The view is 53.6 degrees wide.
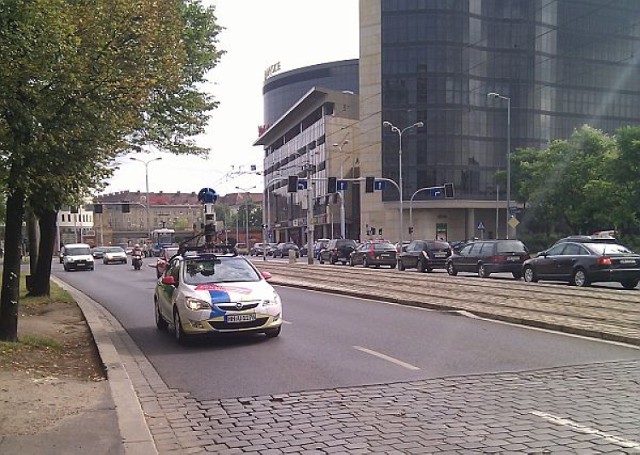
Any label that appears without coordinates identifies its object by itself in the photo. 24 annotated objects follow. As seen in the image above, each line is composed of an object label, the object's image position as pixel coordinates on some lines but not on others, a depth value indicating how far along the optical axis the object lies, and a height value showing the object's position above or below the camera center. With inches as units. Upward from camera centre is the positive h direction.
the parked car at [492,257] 974.4 -36.4
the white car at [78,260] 1612.9 -61.4
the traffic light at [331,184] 1615.4 +130.6
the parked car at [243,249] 3093.0 -69.8
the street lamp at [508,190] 1925.1 +134.8
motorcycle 1561.3 -60.4
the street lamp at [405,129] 2680.6 +467.5
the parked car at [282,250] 2698.1 -66.1
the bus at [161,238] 2543.3 -9.9
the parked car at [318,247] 1986.6 -38.3
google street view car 388.8 -39.9
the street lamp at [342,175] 2669.8 +289.8
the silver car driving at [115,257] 1980.8 -66.8
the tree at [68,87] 302.8 +78.8
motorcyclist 1562.5 -39.3
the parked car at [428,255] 1208.8 -39.7
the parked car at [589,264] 727.1 -35.6
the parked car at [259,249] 2869.6 -65.4
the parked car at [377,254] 1401.3 -43.1
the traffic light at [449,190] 1729.8 +122.0
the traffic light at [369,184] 1684.3 +135.4
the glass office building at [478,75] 2851.9 +731.6
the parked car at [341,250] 1657.2 -39.5
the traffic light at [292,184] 1540.4 +124.8
